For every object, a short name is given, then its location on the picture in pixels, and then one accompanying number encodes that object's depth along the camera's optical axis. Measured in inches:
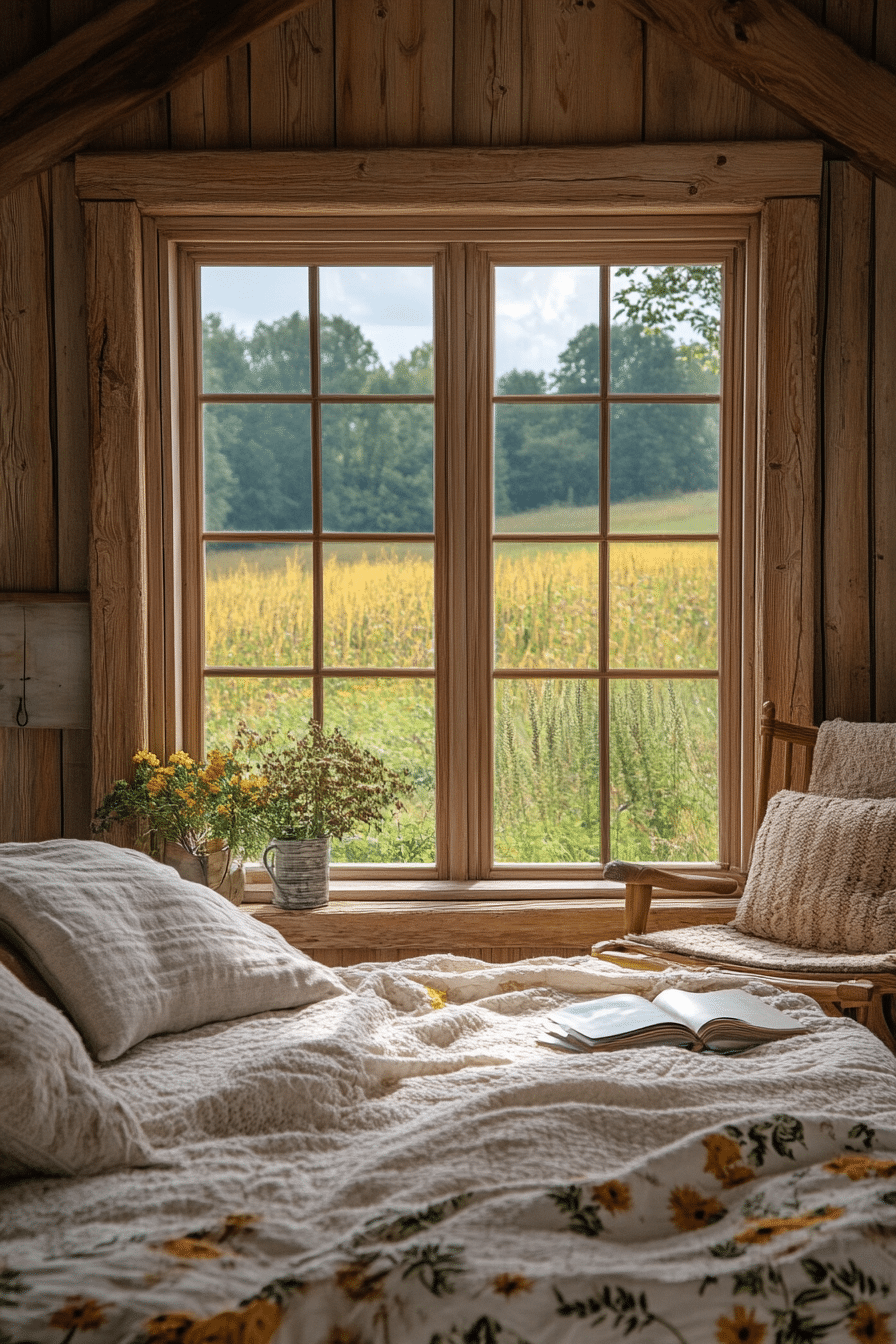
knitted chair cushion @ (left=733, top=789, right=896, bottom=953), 103.3
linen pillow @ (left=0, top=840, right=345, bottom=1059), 67.7
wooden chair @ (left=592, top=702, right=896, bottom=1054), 93.8
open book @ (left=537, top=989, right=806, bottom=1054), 70.9
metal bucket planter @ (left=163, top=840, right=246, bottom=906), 114.5
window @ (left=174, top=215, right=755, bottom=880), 124.5
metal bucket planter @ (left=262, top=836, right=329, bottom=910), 116.8
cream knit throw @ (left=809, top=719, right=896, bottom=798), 110.7
